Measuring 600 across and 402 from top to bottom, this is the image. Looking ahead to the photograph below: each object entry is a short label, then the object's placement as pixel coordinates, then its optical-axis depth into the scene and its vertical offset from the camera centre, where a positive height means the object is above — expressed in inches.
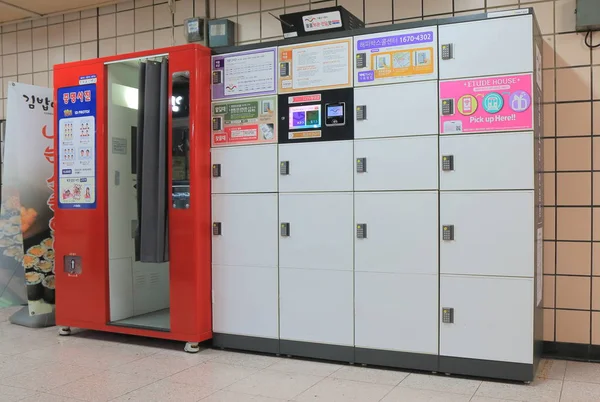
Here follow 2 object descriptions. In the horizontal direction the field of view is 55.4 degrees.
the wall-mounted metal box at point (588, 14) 144.2 +43.7
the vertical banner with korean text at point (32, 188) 194.5 +0.7
